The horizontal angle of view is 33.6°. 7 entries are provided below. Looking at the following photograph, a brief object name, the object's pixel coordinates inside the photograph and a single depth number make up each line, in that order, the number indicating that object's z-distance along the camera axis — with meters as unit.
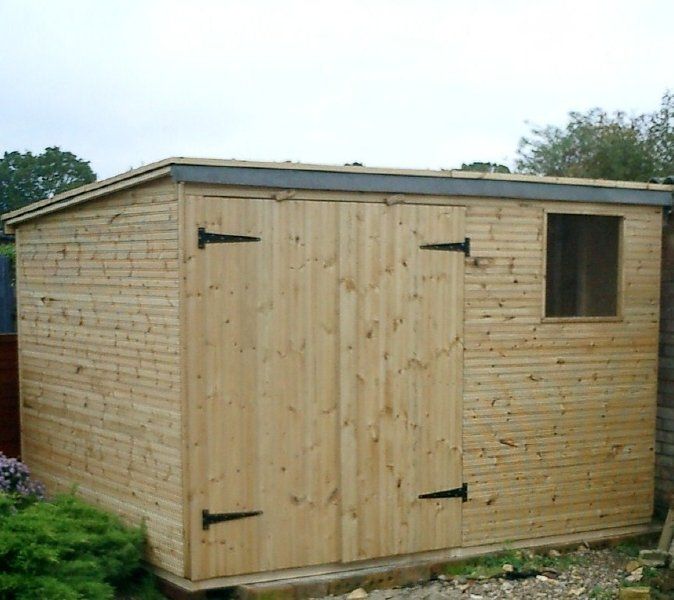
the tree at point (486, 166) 21.56
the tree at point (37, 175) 36.16
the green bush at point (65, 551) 6.61
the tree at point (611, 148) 20.91
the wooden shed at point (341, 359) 7.43
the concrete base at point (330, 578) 7.47
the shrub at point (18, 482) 8.54
